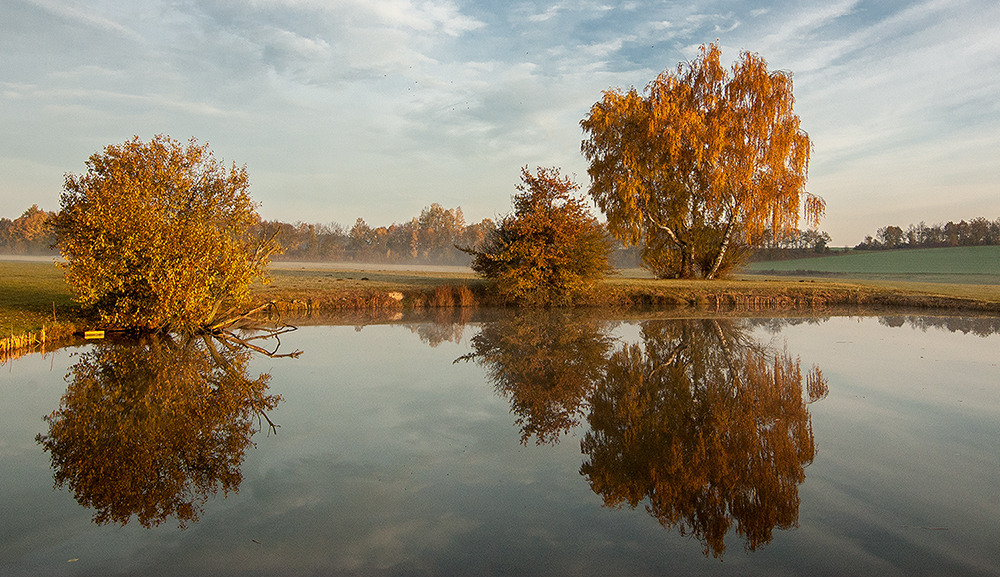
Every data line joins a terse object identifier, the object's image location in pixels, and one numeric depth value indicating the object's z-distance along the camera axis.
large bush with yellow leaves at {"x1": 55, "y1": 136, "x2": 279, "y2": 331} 14.33
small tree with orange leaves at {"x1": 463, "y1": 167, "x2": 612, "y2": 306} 24.22
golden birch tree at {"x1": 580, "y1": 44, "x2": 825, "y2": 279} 32.84
